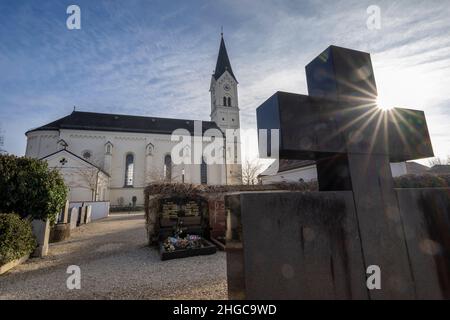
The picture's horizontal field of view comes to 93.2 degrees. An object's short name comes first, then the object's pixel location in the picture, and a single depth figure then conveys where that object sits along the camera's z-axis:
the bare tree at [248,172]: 42.42
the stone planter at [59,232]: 8.95
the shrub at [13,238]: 4.98
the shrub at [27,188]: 6.06
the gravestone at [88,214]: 15.96
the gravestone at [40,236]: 6.61
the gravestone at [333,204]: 1.61
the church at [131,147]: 27.60
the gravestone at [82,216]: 14.45
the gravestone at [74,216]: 12.41
